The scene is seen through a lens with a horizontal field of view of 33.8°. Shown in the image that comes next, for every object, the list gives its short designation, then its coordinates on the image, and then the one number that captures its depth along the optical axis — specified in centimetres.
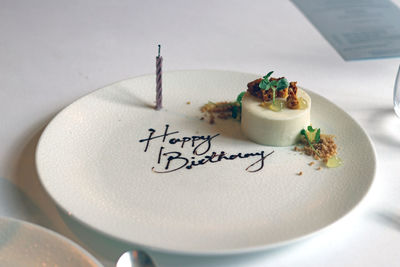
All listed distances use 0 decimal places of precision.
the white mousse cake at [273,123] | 57
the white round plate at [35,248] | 40
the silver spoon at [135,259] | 42
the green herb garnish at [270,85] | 57
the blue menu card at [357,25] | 74
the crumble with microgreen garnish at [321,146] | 55
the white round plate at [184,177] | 47
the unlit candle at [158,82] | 61
